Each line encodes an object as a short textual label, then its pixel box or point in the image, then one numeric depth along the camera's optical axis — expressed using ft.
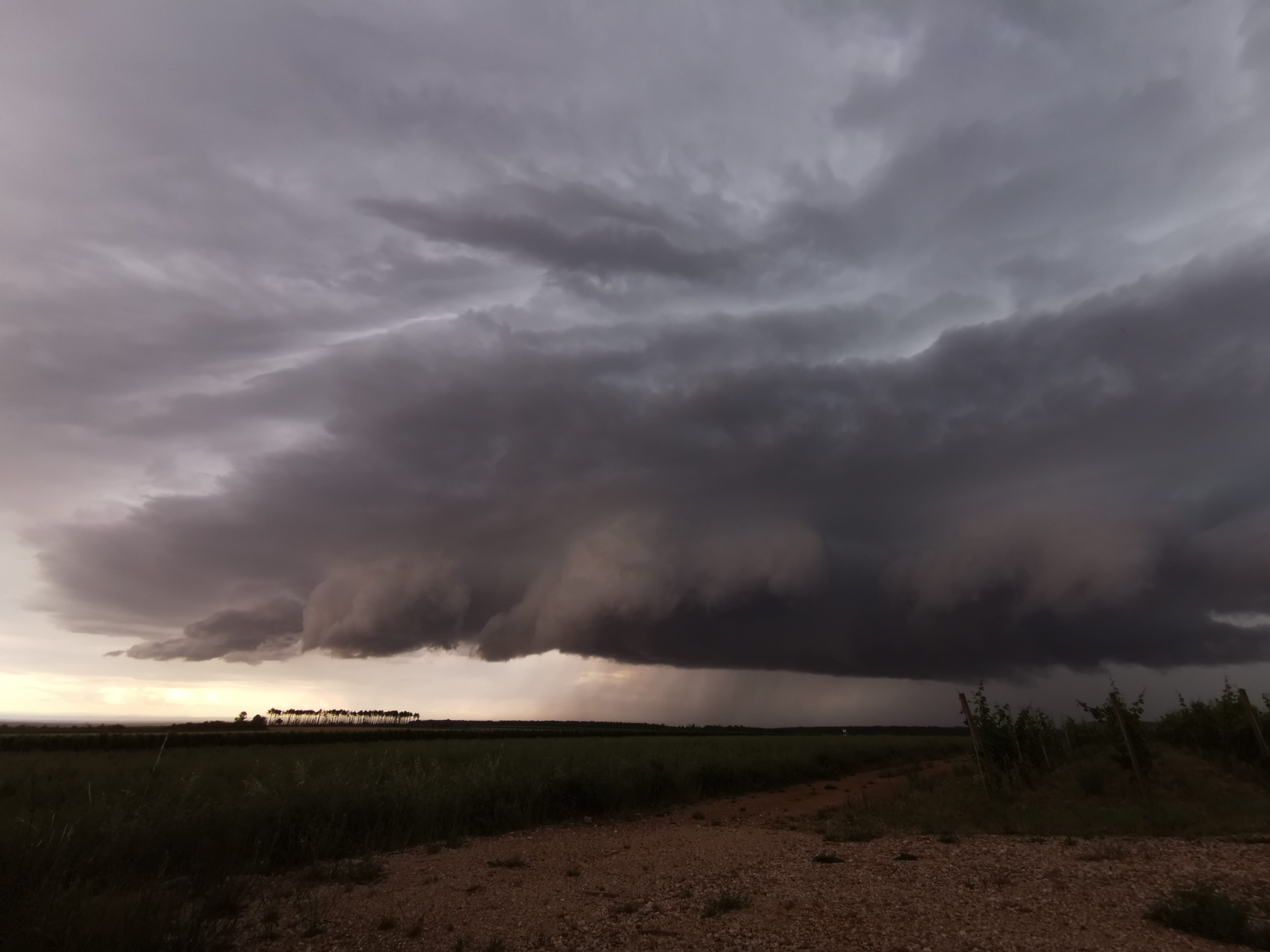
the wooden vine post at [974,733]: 70.49
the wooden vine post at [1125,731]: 65.00
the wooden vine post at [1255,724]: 68.44
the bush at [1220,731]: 75.97
